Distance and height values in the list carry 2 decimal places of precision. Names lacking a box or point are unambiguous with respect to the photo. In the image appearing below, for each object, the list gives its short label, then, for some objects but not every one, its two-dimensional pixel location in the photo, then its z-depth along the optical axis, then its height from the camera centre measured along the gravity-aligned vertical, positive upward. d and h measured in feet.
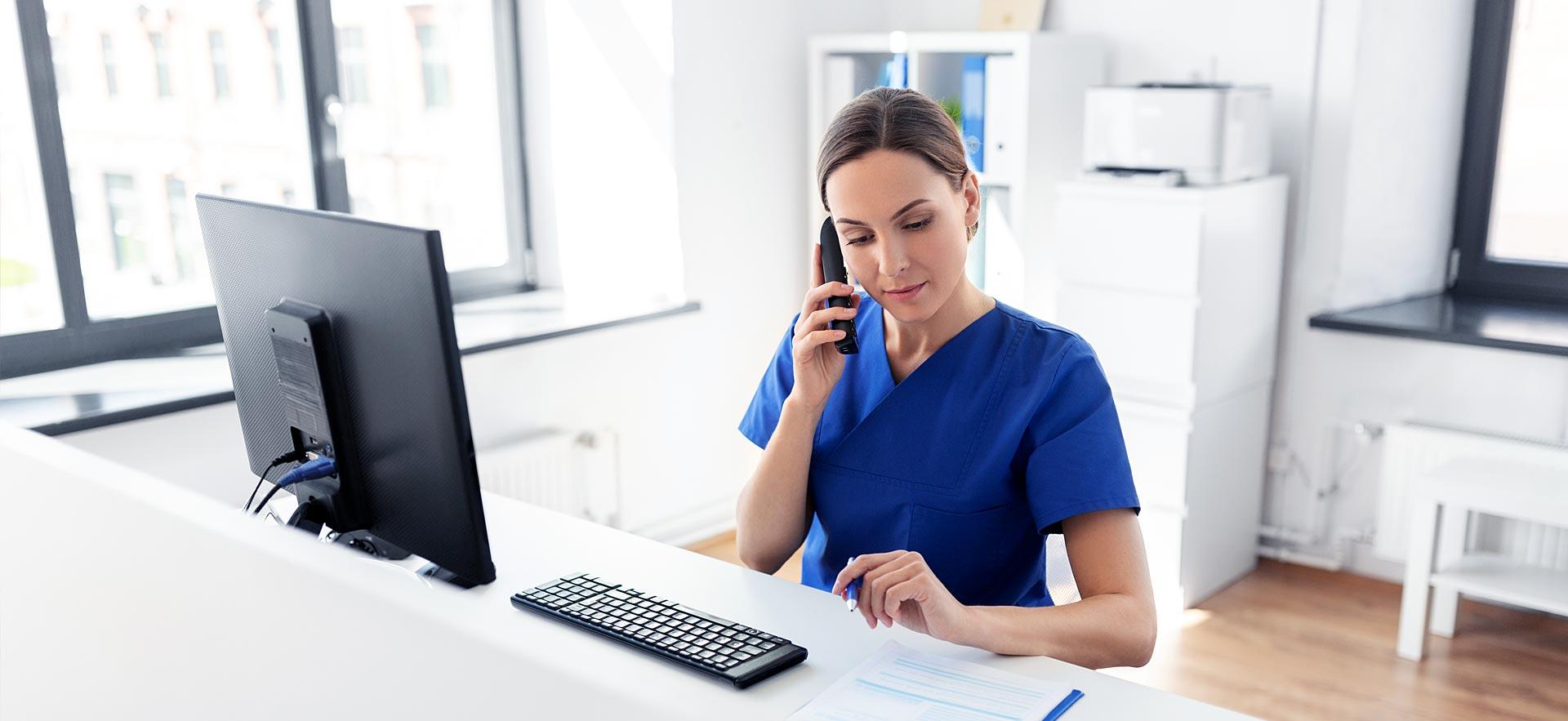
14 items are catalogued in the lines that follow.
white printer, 10.57 -0.63
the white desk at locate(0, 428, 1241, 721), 1.83 -0.84
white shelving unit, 11.82 -0.49
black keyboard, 3.92 -1.83
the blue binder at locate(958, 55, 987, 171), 12.12 -0.43
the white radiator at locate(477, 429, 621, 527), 10.61 -3.48
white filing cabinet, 10.69 -2.34
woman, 4.94 -1.49
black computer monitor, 3.92 -0.99
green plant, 12.40 -0.48
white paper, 3.66 -1.86
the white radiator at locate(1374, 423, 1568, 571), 10.63 -3.74
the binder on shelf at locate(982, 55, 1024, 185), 11.85 -0.55
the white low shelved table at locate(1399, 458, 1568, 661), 9.79 -3.87
